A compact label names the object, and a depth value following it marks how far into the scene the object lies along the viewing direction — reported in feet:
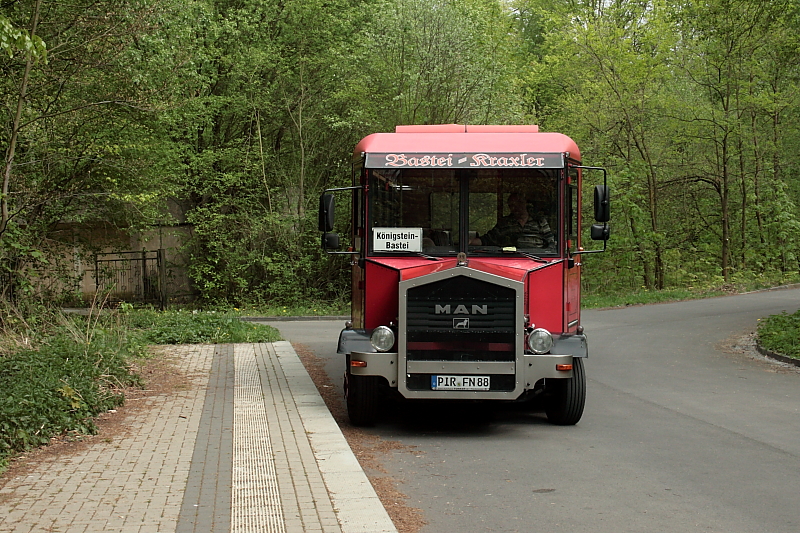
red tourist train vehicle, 27.76
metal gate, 92.27
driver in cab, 30.01
